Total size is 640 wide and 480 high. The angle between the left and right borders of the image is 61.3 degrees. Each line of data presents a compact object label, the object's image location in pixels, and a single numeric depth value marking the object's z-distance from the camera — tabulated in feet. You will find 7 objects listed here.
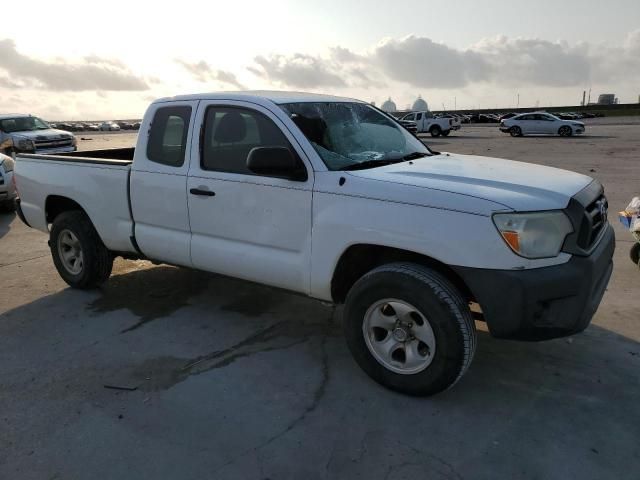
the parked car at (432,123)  118.52
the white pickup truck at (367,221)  9.70
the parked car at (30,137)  50.44
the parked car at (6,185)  30.71
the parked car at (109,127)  268.91
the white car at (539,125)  102.17
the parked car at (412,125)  119.57
